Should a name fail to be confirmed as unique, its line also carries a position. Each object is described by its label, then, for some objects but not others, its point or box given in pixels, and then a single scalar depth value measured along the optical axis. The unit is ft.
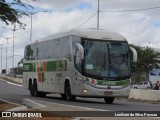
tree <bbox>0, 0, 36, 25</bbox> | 68.59
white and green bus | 80.74
